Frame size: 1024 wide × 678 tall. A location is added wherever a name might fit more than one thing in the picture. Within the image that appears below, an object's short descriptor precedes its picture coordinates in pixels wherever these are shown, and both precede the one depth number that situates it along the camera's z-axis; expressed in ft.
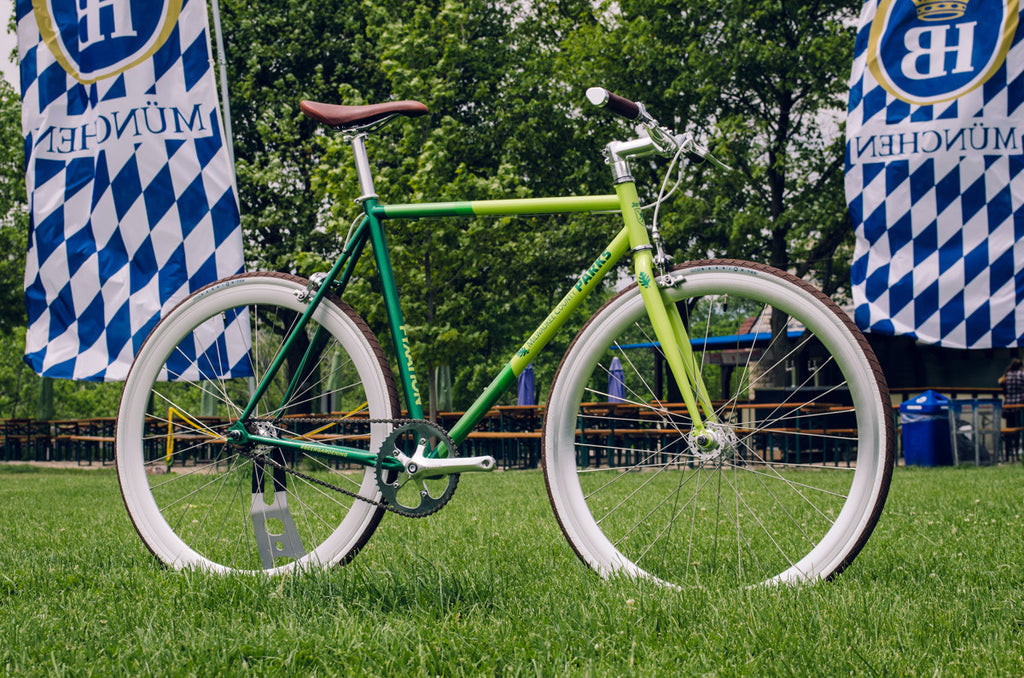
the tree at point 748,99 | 51.39
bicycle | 8.18
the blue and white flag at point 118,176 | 17.01
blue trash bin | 38.78
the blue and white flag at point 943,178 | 18.01
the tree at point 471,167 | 41.39
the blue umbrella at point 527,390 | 54.03
